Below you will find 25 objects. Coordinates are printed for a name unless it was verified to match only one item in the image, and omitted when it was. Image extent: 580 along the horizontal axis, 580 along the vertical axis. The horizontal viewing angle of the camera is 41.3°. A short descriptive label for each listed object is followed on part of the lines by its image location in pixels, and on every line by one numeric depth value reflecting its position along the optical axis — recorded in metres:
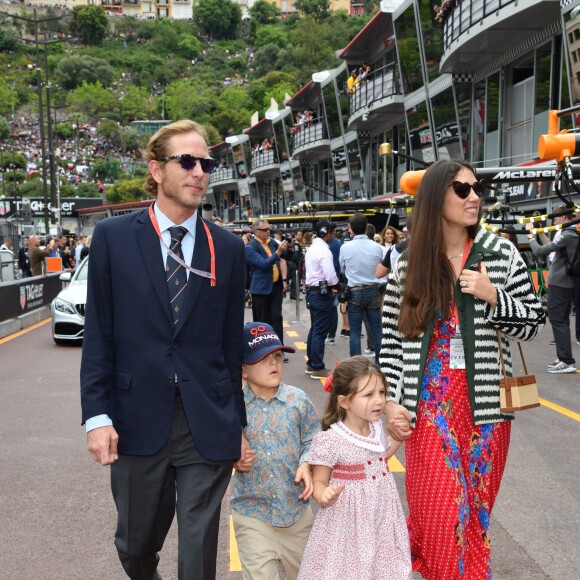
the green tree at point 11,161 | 112.01
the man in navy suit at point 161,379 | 2.72
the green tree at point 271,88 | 117.56
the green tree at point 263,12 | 176.50
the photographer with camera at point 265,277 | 9.71
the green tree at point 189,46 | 179.00
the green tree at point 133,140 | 140.93
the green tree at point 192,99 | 138.12
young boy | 3.17
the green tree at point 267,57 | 149.12
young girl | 2.97
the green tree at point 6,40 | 174.32
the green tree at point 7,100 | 149.12
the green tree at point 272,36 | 158.50
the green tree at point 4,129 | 131.62
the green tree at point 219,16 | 181.12
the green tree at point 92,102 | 154.38
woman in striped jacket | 2.98
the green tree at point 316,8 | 150.76
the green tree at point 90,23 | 176.25
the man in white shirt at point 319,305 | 9.61
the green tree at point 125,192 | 105.06
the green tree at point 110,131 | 144.50
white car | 12.83
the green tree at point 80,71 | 168.88
